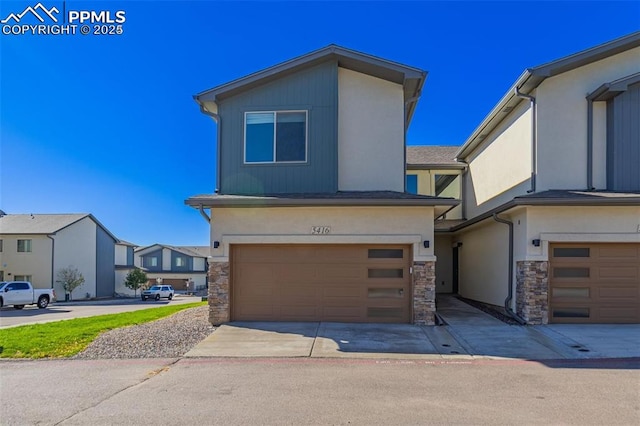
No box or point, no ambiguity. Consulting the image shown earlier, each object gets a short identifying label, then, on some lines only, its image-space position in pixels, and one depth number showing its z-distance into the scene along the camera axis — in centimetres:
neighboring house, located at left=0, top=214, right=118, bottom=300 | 3275
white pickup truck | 2284
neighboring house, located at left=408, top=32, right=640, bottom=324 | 1042
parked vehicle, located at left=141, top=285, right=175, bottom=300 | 3547
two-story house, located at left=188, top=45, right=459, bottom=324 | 1066
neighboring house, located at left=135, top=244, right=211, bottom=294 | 5538
